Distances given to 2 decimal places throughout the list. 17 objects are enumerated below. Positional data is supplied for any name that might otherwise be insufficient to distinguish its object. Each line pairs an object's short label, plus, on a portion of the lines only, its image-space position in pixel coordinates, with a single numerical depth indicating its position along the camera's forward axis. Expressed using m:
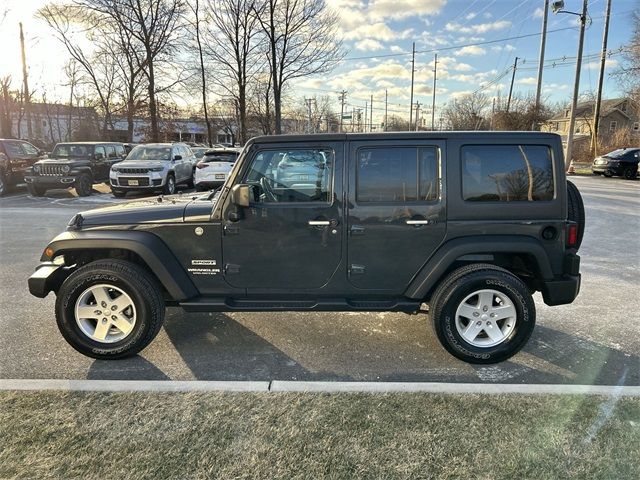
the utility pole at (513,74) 52.03
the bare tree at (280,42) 23.59
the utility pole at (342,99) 78.96
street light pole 22.25
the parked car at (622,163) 21.45
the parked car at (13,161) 14.30
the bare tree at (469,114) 54.73
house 58.97
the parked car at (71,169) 13.77
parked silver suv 13.32
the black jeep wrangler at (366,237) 3.48
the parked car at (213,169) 13.35
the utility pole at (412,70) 59.30
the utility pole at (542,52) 28.25
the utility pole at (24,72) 29.59
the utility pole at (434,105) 60.97
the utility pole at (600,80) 26.48
